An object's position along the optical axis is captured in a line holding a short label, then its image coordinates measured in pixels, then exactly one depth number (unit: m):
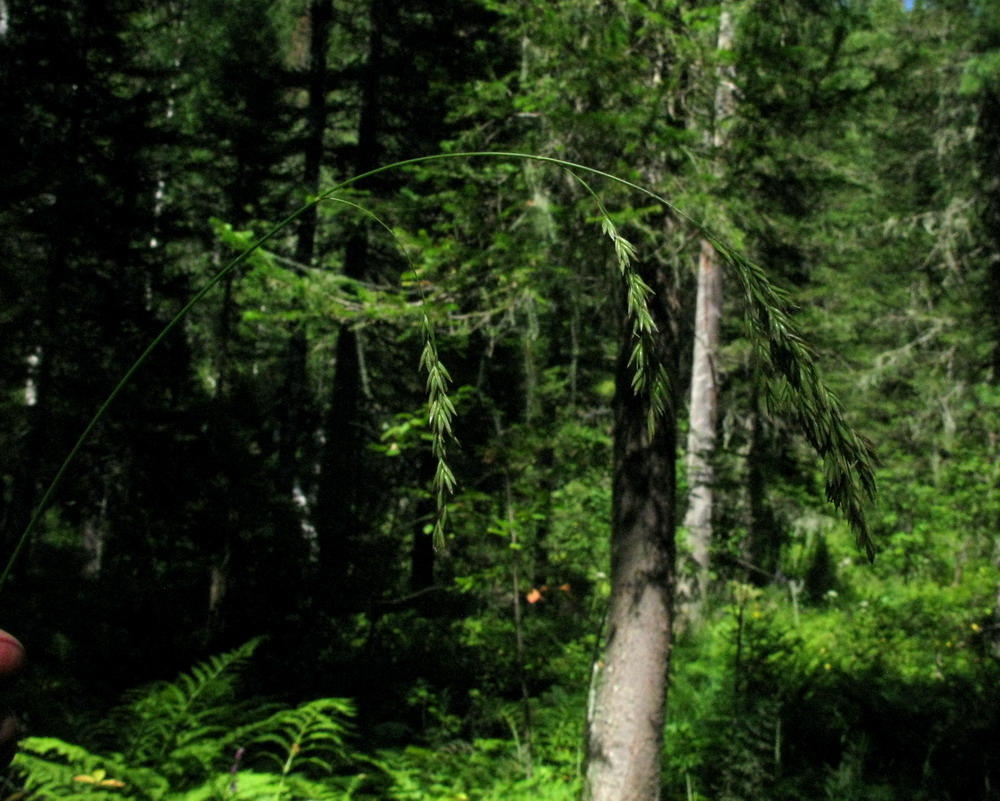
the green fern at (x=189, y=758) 3.18
